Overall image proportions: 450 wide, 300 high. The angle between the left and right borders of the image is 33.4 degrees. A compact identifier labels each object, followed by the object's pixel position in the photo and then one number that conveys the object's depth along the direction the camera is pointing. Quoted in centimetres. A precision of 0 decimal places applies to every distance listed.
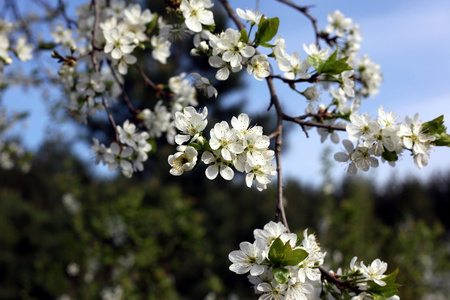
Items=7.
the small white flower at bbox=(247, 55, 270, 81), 49
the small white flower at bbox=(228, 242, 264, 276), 45
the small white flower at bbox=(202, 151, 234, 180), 45
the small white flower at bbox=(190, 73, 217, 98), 51
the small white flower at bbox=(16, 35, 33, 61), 69
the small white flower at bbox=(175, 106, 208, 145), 46
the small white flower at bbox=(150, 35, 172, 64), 64
